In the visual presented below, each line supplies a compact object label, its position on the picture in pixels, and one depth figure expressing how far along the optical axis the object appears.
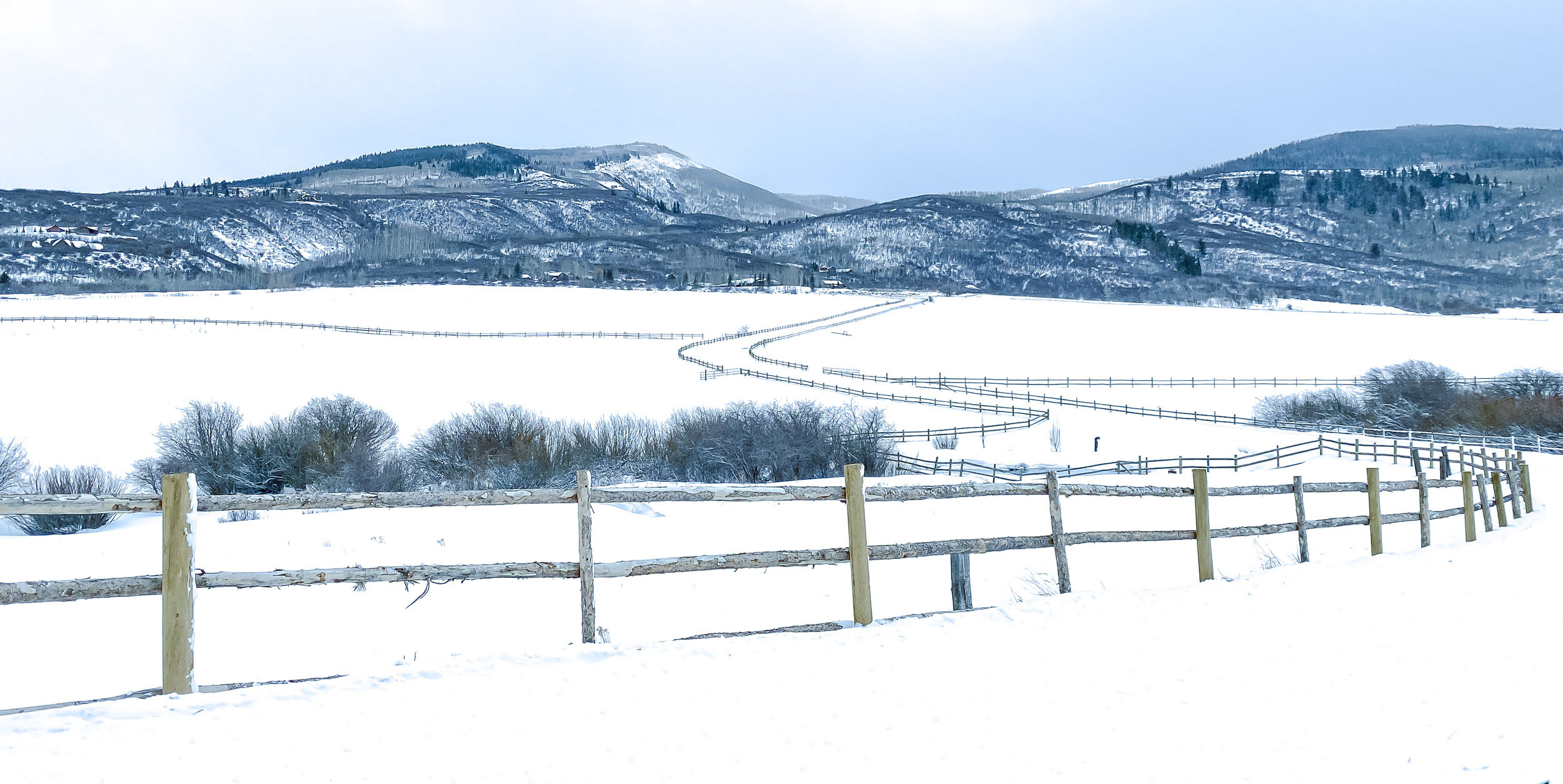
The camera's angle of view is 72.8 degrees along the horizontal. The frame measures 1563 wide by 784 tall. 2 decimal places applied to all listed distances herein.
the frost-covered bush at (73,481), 36.41
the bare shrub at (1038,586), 11.62
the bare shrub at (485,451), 44.47
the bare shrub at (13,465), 36.50
